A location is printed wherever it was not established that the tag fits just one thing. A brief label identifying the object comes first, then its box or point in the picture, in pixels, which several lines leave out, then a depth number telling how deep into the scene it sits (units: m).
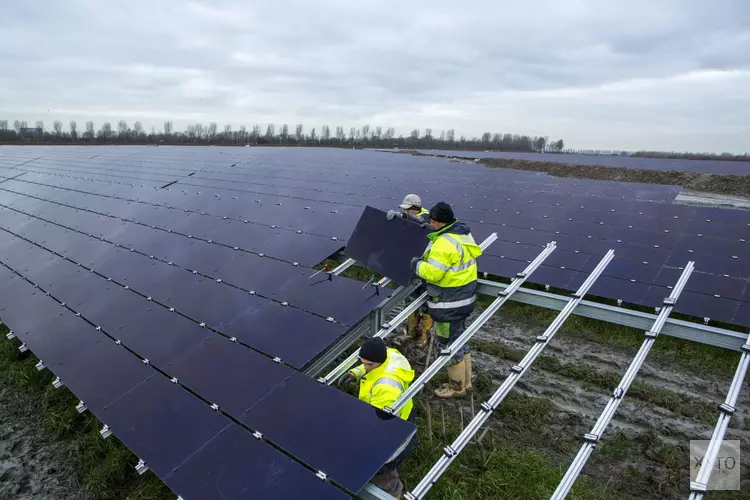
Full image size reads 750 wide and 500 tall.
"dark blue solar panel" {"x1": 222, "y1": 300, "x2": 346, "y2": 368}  4.88
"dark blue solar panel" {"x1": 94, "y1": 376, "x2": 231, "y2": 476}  3.99
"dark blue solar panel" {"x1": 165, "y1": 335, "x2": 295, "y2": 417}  4.43
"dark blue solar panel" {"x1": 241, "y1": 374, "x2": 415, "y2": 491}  3.35
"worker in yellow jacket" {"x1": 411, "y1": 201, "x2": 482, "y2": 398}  5.31
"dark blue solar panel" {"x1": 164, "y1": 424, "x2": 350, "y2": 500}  3.31
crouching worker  4.05
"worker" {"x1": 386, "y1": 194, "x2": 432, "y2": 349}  7.31
